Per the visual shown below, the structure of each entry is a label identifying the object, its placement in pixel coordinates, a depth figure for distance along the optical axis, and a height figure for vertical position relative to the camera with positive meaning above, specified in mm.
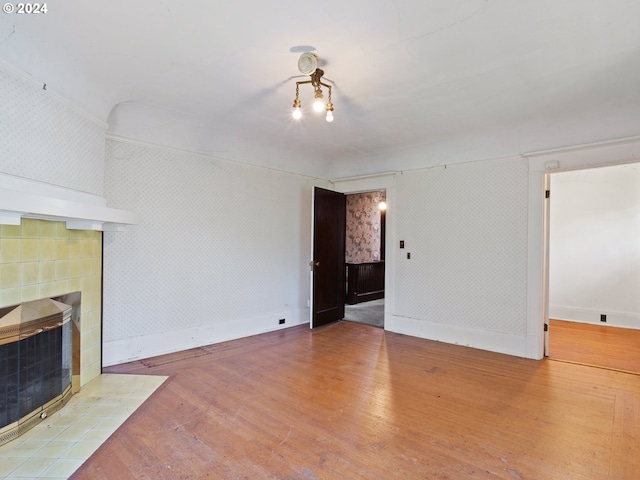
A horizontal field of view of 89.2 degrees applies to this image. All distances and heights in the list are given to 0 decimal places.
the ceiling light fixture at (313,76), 2273 +1218
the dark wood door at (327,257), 4863 -285
